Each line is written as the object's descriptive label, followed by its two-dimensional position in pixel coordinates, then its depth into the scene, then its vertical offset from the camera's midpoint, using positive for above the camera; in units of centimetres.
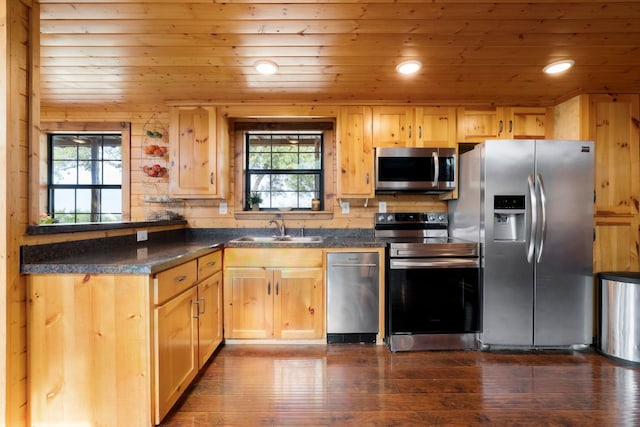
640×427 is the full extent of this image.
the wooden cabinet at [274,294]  269 -71
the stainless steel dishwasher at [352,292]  270 -69
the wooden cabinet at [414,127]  303 +85
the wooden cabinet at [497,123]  304 +90
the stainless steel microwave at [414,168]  296 +43
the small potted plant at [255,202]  332 +11
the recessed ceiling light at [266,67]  226 +108
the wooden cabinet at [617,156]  280 +53
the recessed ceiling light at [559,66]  229 +112
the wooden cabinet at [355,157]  302 +55
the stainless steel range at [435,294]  262 -68
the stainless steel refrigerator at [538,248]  255 -28
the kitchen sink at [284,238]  315 -27
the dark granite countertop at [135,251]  153 -26
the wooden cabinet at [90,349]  154 -68
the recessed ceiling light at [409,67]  228 +110
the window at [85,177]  344 +38
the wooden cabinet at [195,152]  302 +58
